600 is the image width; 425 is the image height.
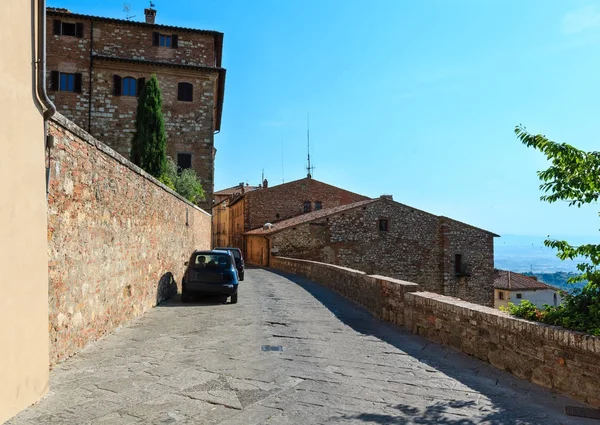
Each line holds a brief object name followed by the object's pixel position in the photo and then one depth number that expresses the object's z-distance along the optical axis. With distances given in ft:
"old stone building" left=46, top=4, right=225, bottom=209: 81.10
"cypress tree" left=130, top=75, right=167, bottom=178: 73.77
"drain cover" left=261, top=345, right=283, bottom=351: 20.95
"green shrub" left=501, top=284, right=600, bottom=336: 15.76
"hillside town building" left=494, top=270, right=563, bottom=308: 159.63
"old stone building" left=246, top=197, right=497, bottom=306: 95.76
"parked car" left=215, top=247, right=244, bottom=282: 61.52
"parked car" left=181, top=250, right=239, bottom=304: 36.65
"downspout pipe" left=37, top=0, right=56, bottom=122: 13.91
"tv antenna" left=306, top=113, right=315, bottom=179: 151.77
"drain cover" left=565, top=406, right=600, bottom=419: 13.74
